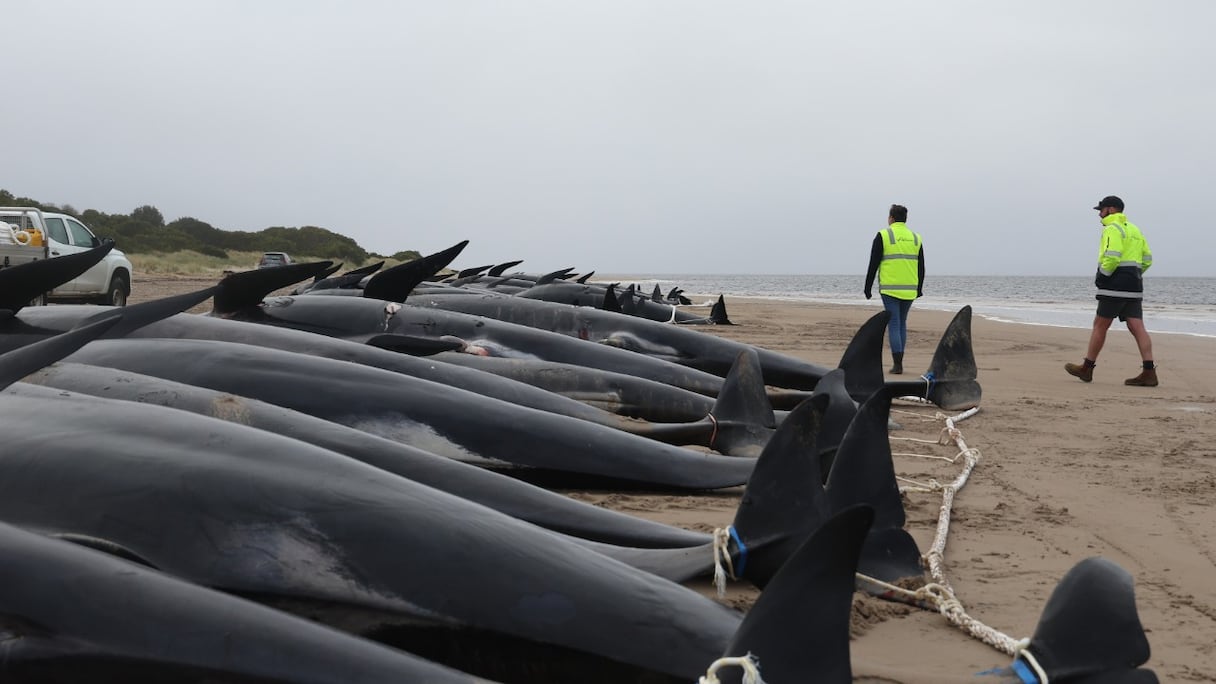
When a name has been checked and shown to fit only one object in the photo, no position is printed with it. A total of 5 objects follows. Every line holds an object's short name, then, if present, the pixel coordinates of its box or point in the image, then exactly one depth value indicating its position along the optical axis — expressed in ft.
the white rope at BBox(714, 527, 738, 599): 9.09
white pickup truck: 51.37
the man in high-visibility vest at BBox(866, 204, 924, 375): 34.58
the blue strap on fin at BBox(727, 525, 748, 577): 9.20
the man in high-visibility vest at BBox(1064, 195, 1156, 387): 33.35
